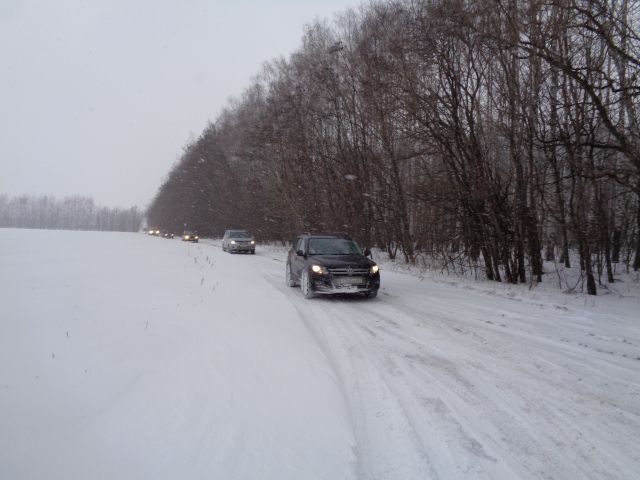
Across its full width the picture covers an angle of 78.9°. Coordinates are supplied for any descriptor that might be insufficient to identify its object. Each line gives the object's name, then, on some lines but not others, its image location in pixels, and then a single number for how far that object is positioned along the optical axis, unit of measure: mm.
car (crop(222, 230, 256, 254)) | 30062
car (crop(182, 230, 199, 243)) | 50303
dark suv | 9953
